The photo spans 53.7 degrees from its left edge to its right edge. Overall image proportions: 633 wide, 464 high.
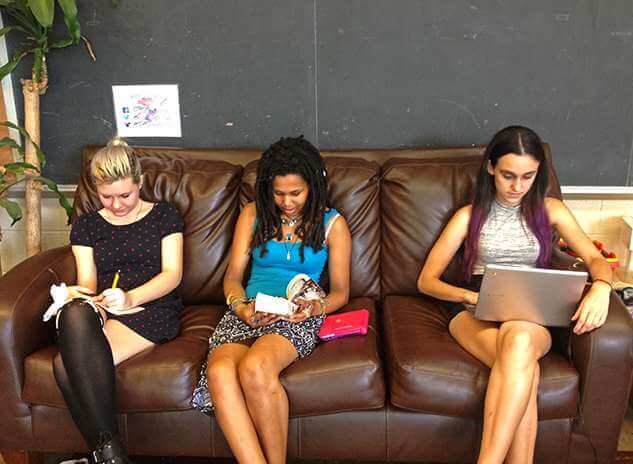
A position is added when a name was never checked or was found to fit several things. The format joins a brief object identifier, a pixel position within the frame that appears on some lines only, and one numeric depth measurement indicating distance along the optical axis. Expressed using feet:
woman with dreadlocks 5.64
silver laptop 5.47
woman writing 5.70
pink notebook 6.31
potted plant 7.39
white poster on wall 8.37
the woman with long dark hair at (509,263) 5.41
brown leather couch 5.72
